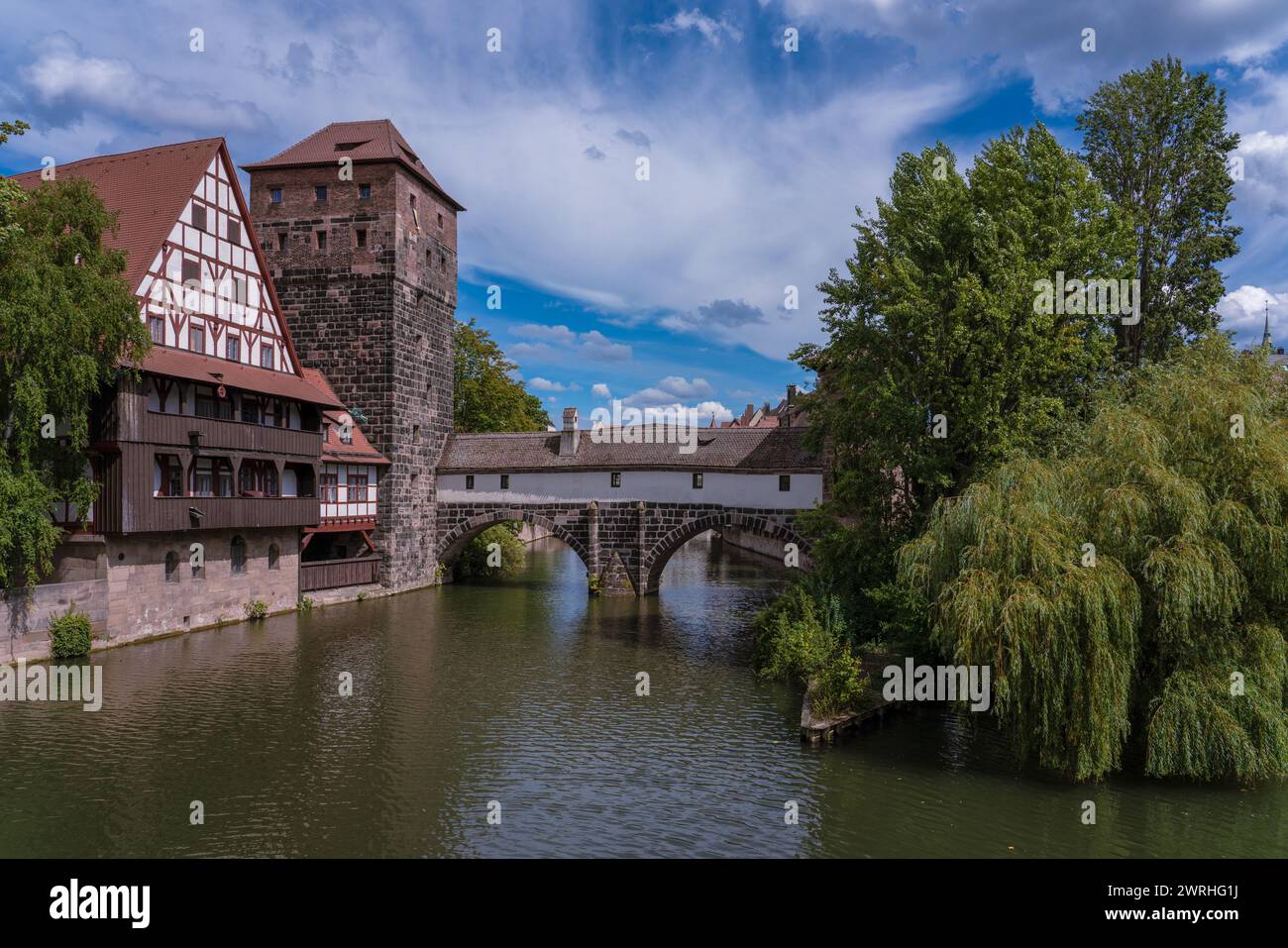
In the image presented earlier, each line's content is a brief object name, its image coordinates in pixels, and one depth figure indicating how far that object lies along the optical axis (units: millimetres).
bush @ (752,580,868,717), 18031
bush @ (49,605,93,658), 22016
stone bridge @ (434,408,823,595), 33688
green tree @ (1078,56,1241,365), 26625
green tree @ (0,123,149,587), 19578
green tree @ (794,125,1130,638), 20594
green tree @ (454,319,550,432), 50125
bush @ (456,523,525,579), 42594
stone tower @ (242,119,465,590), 35938
